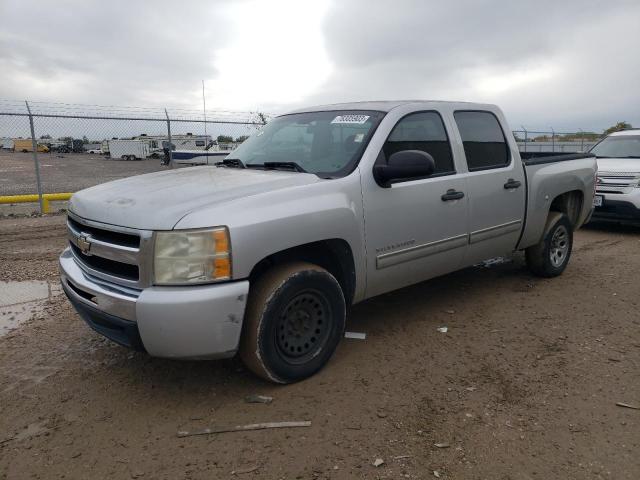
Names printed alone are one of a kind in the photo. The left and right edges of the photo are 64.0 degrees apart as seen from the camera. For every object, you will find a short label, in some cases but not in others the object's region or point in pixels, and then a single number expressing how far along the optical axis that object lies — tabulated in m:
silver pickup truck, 2.78
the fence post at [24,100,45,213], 9.76
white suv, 8.05
